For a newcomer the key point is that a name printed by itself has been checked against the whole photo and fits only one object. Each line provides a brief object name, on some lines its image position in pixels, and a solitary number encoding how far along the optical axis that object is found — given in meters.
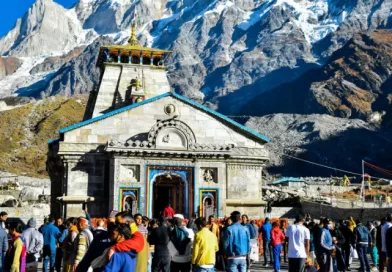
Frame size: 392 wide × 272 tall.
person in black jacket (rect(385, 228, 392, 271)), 12.94
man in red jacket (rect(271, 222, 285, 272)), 17.95
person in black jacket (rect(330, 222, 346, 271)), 16.50
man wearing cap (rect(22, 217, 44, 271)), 14.09
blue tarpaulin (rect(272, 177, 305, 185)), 83.88
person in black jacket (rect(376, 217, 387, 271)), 16.38
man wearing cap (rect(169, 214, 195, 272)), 13.20
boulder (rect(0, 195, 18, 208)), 44.91
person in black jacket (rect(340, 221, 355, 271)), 18.84
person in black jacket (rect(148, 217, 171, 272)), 13.09
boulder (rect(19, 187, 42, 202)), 51.84
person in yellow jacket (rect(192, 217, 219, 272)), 12.15
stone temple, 30.83
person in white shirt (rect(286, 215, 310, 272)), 14.28
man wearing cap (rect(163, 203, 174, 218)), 26.11
